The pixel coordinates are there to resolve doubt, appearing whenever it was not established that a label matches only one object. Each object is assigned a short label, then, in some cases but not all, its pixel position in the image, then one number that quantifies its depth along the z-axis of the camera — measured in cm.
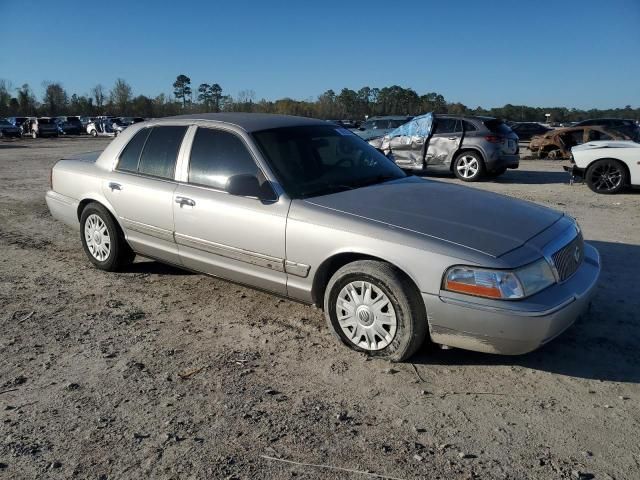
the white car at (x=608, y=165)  1005
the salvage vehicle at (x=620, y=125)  1831
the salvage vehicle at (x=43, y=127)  4272
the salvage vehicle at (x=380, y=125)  1853
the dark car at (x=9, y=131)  4050
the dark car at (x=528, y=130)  3381
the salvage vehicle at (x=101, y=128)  4665
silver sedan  317
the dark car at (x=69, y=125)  4742
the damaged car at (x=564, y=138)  1716
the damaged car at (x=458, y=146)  1257
